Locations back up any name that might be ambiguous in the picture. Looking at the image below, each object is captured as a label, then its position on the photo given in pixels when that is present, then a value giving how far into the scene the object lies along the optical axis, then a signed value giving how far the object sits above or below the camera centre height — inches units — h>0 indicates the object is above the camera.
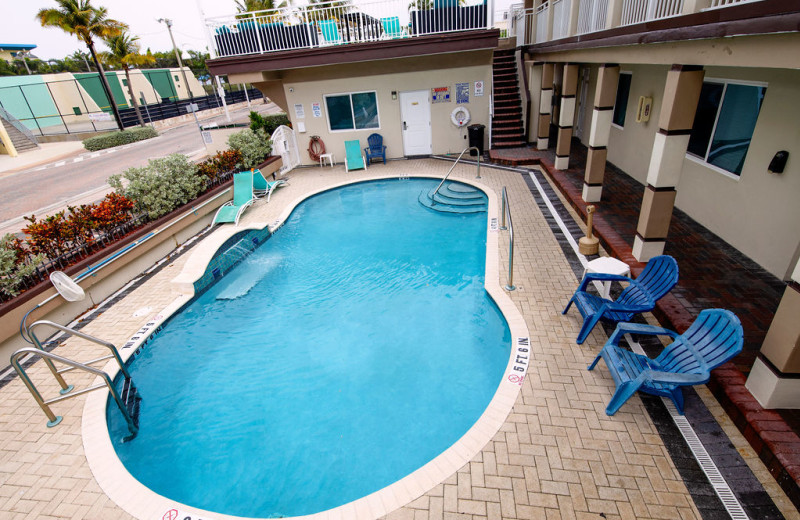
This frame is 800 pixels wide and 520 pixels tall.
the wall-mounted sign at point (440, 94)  554.9 -27.6
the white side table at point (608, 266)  226.5 -112.3
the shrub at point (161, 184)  356.5 -74.9
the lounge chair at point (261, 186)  487.8 -111.9
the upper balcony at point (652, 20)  135.6 +14.8
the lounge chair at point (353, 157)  574.2 -101.7
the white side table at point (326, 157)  604.2 -106.0
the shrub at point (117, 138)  944.3 -80.6
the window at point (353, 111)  574.6 -39.8
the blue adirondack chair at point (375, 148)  584.1 -94.5
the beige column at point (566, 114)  415.8 -54.1
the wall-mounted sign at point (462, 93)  549.5 -28.5
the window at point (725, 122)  243.1 -47.2
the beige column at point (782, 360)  137.7 -108.3
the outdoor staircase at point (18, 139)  929.7 -58.1
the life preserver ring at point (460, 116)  560.1 -59.3
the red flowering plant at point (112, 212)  313.0 -81.6
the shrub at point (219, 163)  449.4 -76.5
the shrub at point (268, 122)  623.6 -53.0
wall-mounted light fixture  212.2 -60.4
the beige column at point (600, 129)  311.3 -55.0
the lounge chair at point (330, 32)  487.2 +59.7
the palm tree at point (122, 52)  1083.3 +131.3
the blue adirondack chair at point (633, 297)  198.4 -118.6
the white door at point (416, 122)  565.9 -63.0
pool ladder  169.8 -127.5
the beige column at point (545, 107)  504.4 -53.4
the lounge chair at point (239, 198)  421.7 -113.1
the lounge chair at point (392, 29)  477.5 +55.3
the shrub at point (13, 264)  242.7 -90.2
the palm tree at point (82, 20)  860.0 +180.2
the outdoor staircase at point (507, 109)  585.0 -58.5
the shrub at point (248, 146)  513.0 -67.2
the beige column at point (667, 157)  203.6 -55.4
